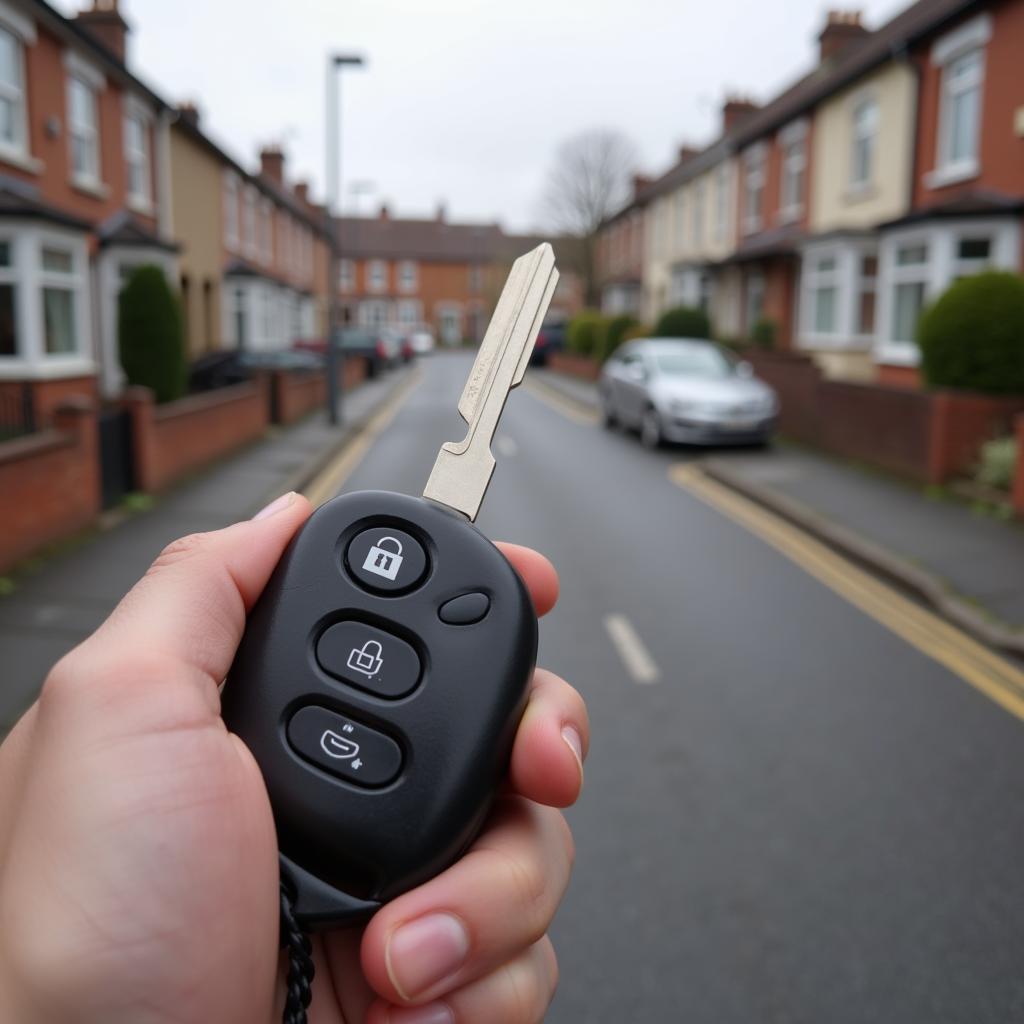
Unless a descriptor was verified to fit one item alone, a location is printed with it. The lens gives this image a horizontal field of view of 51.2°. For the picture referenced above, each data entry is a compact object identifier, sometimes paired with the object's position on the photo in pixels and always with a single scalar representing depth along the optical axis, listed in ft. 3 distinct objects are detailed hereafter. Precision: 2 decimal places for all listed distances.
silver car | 50.47
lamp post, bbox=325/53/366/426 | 62.69
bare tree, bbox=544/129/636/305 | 161.27
